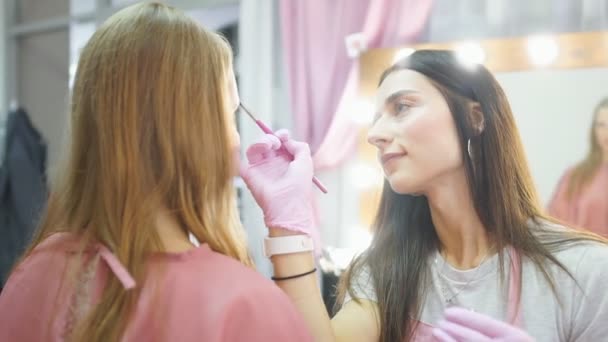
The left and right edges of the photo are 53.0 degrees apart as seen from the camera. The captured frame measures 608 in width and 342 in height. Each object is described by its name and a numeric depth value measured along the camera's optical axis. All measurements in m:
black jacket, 2.17
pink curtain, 1.43
